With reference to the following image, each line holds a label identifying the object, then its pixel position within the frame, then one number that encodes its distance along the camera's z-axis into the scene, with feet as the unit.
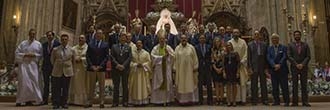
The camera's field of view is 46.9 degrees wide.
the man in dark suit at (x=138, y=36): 31.24
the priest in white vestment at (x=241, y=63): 28.48
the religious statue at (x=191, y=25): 53.25
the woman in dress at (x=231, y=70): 27.53
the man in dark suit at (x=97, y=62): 26.61
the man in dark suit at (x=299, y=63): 27.07
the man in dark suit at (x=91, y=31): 32.40
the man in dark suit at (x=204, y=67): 28.91
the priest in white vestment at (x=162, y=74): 28.37
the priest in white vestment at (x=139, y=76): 28.09
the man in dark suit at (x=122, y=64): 27.25
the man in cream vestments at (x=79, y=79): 27.26
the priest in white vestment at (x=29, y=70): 28.40
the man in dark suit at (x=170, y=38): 31.48
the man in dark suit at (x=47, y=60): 28.63
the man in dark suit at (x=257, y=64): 28.66
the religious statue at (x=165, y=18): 55.90
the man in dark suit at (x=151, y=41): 31.07
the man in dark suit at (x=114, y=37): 30.99
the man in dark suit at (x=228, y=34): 31.07
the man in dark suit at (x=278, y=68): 27.66
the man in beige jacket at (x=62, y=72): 25.54
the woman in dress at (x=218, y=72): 27.99
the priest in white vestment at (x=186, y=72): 28.25
